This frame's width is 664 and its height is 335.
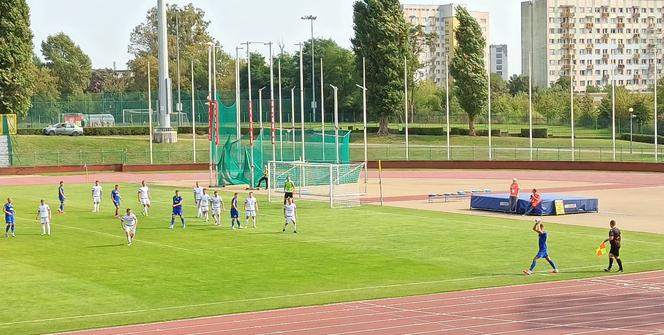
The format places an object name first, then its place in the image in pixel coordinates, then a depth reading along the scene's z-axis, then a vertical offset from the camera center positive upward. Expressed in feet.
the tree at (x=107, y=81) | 597.28 +30.66
